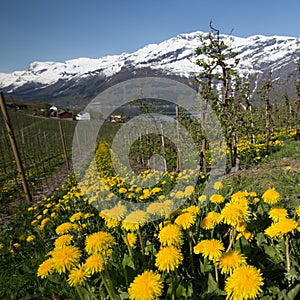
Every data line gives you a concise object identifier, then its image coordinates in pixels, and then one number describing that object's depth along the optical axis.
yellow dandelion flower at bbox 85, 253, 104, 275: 0.48
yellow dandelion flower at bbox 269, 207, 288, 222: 0.59
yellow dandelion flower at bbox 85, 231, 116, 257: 0.49
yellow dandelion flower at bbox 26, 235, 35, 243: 1.17
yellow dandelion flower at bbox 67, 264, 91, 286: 0.48
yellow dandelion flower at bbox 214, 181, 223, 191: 1.10
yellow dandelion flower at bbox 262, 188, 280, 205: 0.70
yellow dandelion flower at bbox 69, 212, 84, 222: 0.91
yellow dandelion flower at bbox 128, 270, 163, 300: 0.41
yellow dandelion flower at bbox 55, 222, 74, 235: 0.75
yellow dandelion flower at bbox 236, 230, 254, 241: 0.62
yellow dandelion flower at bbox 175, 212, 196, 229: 0.57
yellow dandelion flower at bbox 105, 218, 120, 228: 0.64
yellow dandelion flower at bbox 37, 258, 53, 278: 0.55
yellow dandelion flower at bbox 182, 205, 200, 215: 0.63
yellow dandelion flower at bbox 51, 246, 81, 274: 0.48
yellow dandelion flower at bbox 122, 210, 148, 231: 0.60
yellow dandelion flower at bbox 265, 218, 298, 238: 0.52
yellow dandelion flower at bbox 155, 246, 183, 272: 0.46
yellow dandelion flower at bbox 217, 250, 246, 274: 0.48
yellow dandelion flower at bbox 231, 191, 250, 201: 0.64
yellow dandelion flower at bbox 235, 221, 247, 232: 0.58
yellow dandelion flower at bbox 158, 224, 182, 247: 0.51
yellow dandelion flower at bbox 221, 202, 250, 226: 0.52
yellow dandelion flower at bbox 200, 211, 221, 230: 0.61
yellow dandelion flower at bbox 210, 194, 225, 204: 0.79
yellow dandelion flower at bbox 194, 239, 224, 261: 0.49
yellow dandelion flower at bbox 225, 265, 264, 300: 0.42
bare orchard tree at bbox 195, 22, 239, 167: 5.54
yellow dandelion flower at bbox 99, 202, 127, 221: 0.64
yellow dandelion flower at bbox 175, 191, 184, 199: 1.14
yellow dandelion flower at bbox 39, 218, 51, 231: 1.19
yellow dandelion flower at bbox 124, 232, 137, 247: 0.66
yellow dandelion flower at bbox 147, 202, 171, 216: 0.69
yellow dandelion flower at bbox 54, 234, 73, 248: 0.59
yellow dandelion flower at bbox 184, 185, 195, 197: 1.14
